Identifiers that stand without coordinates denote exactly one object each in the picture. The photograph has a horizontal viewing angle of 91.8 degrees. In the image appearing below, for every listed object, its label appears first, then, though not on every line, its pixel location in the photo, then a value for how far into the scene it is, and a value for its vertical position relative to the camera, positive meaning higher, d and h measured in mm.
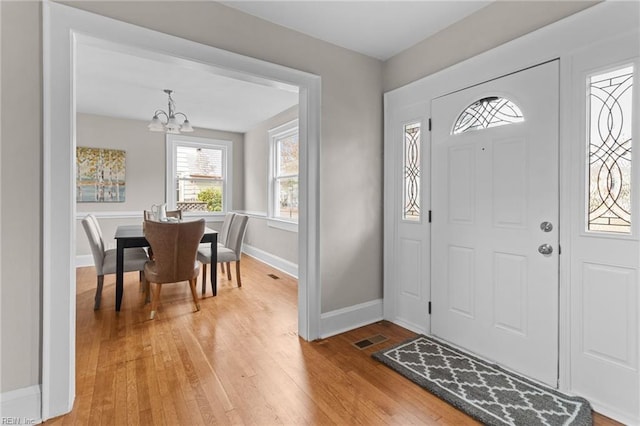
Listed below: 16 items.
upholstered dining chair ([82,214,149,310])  3191 -525
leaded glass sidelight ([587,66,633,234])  1642 +351
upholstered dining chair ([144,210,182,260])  4680 -44
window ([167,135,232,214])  5824 +738
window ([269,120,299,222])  4848 +656
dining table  3174 -349
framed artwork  5090 +603
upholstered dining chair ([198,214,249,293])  3859 -499
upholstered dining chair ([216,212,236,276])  4533 -246
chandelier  3833 +1085
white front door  1932 -49
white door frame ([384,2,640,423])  1649 +980
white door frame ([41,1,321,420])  1622 +132
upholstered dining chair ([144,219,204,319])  2924 -387
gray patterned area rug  1667 -1076
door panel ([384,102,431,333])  2699 -93
